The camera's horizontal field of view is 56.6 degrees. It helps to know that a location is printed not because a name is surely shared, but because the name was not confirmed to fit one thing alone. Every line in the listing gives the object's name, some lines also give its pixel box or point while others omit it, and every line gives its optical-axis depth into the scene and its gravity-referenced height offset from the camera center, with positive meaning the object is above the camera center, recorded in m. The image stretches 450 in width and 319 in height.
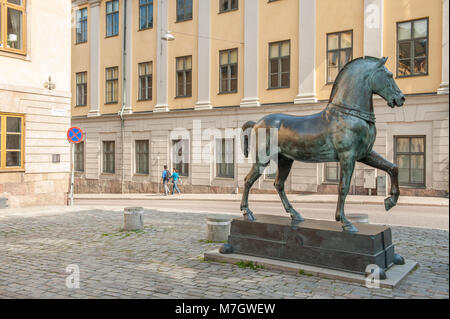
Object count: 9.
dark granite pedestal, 6.11 -1.44
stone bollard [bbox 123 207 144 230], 10.80 -1.77
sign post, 15.78 +0.62
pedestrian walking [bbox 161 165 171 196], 25.32 -1.64
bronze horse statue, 6.40 +0.40
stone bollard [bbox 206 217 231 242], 9.23 -1.69
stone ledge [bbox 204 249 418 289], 5.92 -1.80
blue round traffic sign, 15.78 +0.62
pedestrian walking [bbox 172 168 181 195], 25.23 -1.69
